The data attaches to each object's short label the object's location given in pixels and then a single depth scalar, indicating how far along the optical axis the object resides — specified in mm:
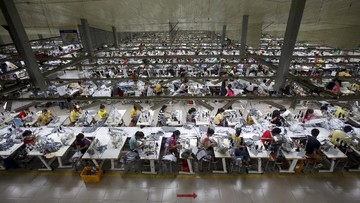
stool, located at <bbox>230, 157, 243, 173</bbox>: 6409
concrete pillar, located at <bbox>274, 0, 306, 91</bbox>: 4102
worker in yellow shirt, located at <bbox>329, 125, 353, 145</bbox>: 6484
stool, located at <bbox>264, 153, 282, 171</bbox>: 6516
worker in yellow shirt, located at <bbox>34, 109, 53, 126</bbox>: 8920
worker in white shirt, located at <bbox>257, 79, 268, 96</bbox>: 9903
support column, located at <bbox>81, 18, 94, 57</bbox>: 8758
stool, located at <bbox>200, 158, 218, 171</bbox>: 6788
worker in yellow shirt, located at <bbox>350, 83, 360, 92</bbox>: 11116
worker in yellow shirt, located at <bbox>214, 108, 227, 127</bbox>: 8238
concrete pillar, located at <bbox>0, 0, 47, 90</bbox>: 3801
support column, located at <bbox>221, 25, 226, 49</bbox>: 14062
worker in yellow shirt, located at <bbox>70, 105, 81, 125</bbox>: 8740
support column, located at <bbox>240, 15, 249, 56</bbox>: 8666
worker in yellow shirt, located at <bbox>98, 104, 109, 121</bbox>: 8961
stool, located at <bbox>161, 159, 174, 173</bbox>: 6882
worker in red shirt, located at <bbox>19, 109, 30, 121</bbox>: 9222
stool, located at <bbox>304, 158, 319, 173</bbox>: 6457
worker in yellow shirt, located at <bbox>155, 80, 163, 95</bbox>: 11023
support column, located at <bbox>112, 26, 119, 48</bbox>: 12834
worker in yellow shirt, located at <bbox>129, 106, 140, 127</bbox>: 9160
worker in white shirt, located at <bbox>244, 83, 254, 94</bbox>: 11070
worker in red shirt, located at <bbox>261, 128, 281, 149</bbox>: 6739
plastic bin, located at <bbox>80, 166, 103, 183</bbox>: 6418
